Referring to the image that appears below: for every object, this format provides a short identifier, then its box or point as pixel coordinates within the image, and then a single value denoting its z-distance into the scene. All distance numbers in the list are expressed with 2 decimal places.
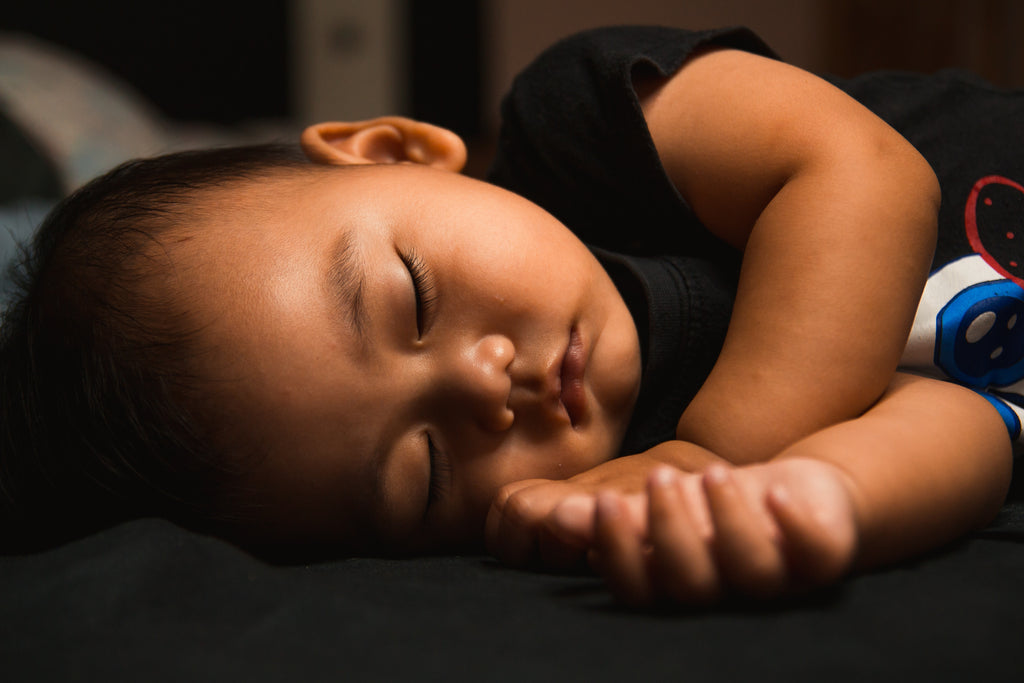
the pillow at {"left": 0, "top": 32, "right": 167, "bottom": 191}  0.84
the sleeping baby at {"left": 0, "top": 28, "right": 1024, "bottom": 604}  0.40
